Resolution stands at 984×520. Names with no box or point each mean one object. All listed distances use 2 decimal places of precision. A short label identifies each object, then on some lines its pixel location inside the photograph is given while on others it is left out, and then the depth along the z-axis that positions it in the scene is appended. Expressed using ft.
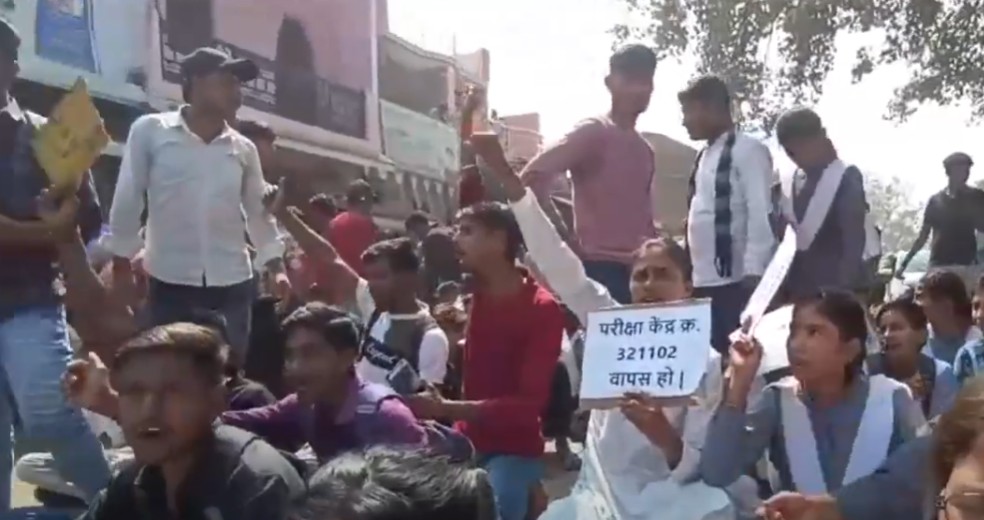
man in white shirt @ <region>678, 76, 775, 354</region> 15.85
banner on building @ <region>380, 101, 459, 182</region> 83.30
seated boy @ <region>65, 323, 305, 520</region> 9.28
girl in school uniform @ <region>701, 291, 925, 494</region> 11.61
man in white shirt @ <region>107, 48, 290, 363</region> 14.80
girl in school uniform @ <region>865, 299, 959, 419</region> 16.89
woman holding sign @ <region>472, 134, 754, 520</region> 12.27
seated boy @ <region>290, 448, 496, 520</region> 5.43
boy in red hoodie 13.82
